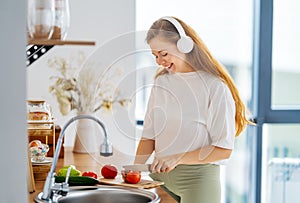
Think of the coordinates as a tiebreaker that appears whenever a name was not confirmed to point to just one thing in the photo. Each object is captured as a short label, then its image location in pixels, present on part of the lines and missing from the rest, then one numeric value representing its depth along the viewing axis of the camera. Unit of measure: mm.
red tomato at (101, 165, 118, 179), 2053
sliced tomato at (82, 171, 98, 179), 2084
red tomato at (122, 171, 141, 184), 1981
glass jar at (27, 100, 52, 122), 2363
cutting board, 1959
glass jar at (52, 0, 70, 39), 1470
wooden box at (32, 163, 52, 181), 2096
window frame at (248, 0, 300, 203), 3490
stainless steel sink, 1851
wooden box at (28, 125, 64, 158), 2256
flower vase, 2451
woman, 2146
